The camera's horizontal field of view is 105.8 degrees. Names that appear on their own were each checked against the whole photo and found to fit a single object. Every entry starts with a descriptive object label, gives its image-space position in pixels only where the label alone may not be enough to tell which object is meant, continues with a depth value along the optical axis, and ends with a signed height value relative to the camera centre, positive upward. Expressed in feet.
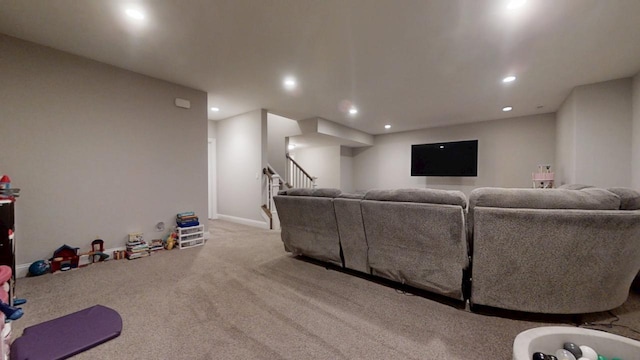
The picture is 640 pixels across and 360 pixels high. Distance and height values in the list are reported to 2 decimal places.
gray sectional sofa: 4.80 -1.45
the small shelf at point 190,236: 11.28 -2.86
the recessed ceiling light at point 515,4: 6.11 +4.48
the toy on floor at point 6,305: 3.46 -1.91
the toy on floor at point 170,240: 11.02 -2.94
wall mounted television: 18.81 +1.58
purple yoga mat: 4.45 -3.24
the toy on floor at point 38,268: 7.99 -3.07
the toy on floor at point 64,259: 8.38 -2.92
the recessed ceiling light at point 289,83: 11.05 +4.50
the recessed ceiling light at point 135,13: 6.59 +4.53
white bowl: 3.55 -2.51
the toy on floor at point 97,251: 9.30 -2.90
